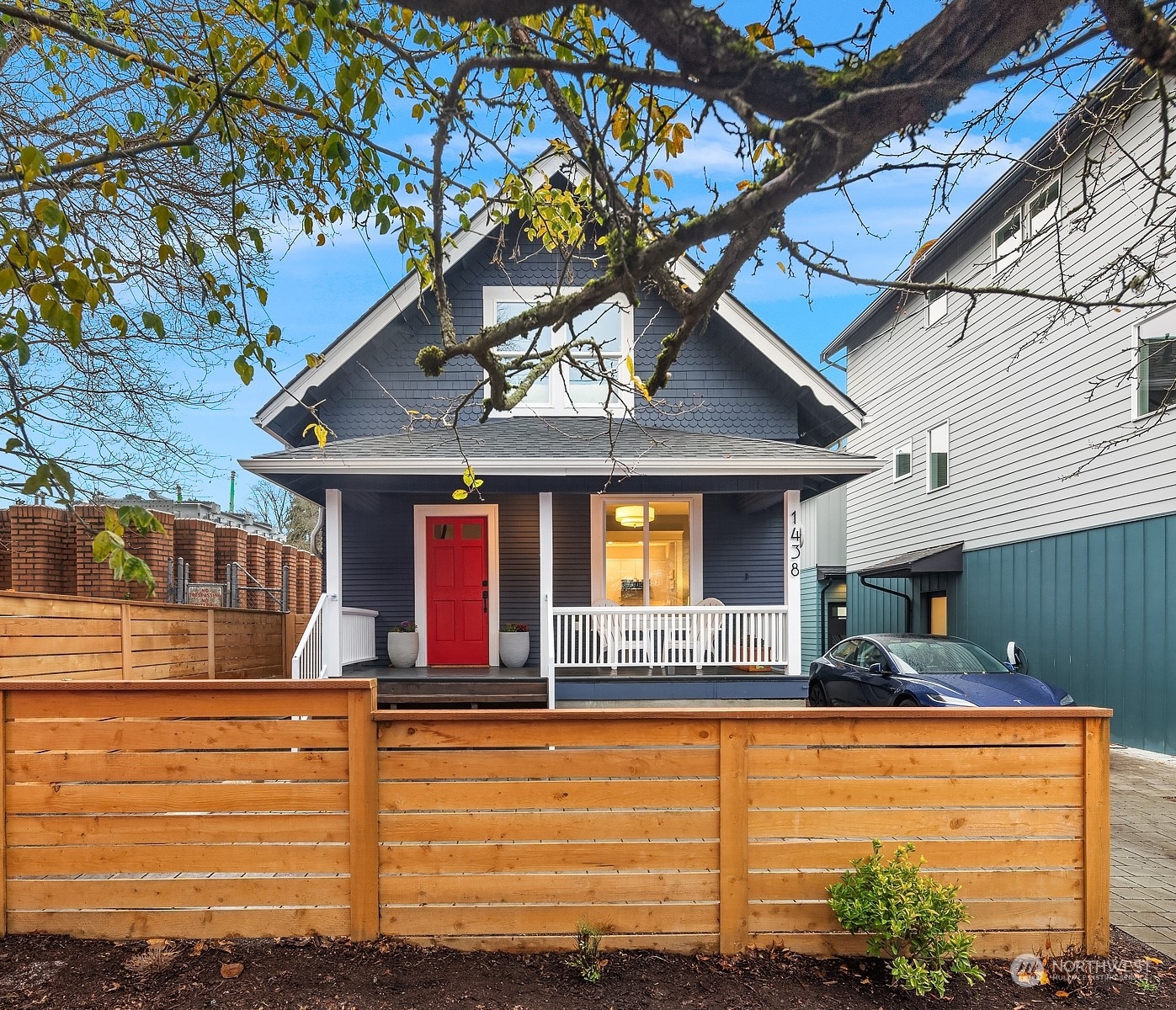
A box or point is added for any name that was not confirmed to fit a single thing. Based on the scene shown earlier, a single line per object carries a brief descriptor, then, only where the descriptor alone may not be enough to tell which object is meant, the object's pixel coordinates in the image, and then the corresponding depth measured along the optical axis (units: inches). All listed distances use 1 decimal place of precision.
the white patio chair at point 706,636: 353.7
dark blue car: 304.0
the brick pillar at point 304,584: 752.3
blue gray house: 422.9
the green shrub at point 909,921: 132.4
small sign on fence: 496.7
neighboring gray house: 386.6
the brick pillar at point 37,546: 408.2
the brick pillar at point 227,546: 566.3
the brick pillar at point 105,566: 415.2
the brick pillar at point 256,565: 604.7
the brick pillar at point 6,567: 413.4
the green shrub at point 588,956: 135.6
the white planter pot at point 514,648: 397.7
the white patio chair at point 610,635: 350.6
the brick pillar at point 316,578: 818.8
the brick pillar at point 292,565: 710.7
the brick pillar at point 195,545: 509.4
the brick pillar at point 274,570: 654.7
